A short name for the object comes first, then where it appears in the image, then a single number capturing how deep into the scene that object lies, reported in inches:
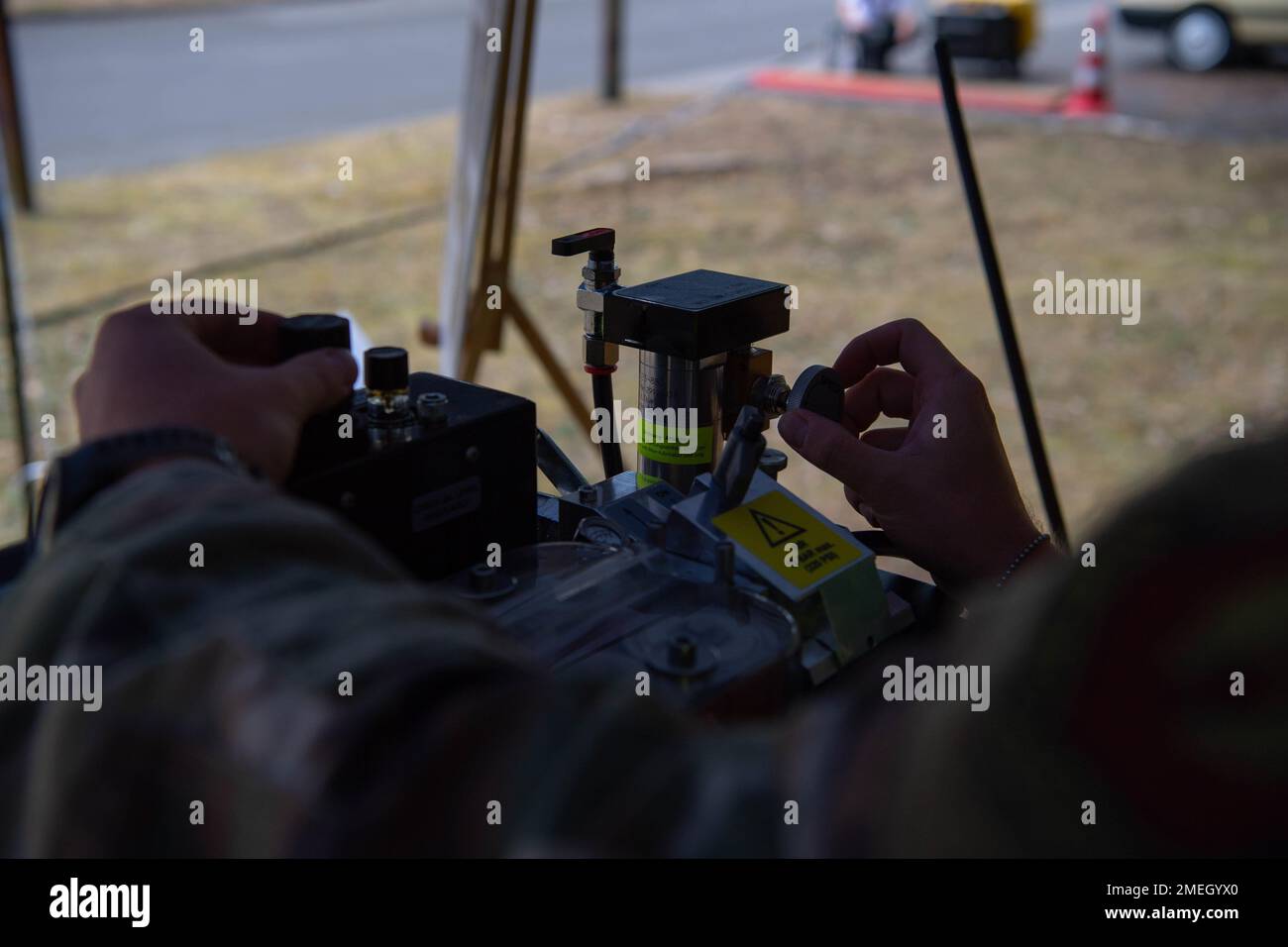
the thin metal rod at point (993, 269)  60.9
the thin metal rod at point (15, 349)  118.1
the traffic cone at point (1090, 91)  378.0
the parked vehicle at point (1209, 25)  425.4
